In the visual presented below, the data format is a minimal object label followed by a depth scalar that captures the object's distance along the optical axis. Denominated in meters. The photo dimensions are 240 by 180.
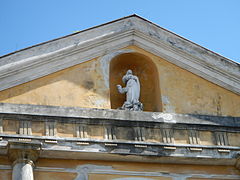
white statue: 16.80
